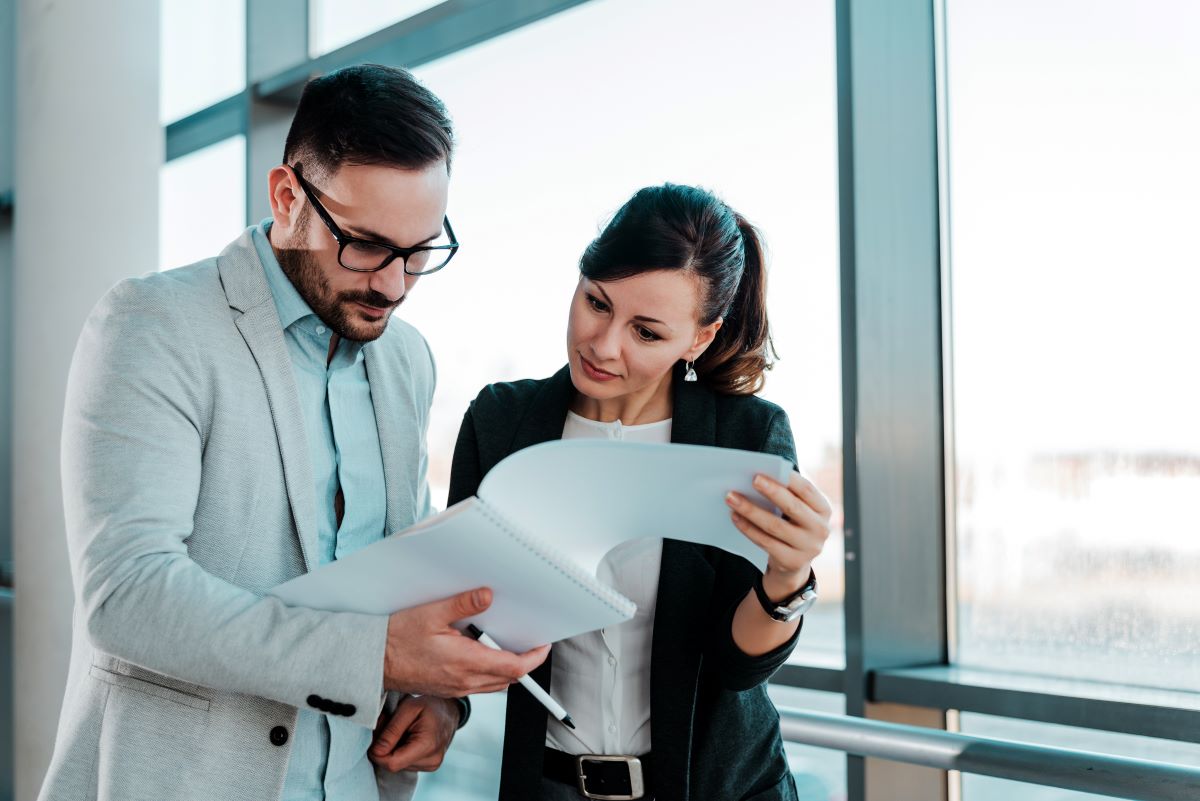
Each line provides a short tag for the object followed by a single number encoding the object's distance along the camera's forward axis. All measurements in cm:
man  119
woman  141
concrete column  345
